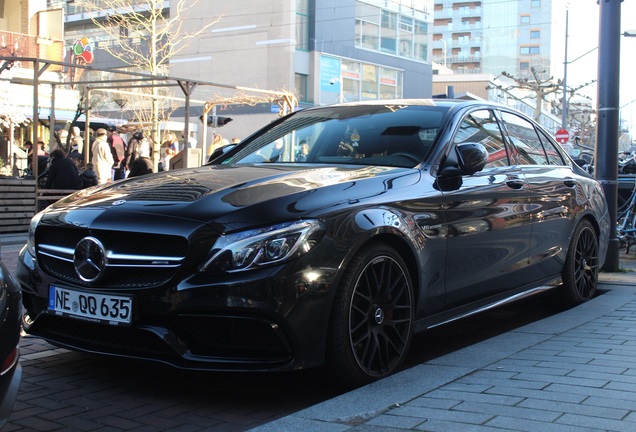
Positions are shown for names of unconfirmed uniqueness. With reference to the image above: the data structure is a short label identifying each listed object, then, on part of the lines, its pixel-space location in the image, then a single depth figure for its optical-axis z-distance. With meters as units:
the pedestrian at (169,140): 19.58
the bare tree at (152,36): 24.77
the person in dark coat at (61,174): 13.61
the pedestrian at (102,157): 16.86
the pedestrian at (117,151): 18.66
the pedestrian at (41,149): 18.89
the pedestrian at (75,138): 18.92
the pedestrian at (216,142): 19.05
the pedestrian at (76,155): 18.31
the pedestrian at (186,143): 15.11
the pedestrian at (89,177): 14.75
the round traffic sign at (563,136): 39.31
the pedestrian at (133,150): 17.21
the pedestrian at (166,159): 19.05
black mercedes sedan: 3.50
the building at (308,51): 39.56
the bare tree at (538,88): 55.12
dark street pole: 8.13
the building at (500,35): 112.31
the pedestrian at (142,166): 12.78
